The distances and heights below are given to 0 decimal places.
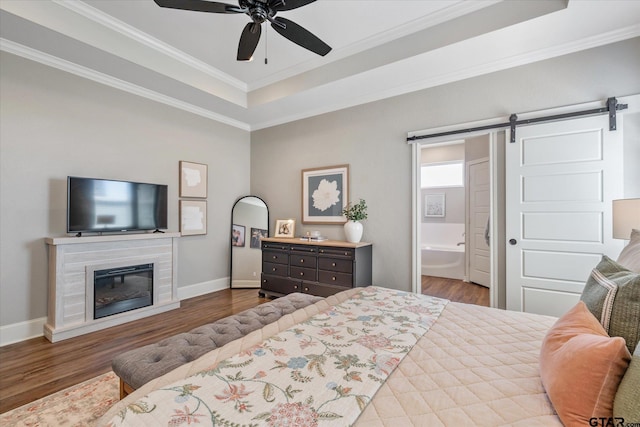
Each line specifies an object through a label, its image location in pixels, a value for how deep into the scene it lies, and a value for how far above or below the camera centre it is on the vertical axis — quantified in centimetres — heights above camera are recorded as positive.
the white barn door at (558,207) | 243 +9
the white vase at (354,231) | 366 -19
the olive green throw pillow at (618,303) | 93 -32
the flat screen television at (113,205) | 286 +11
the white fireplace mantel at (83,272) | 269 -58
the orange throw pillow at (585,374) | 74 -46
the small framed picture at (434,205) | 617 +26
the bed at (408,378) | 79 -59
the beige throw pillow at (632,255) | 125 -18
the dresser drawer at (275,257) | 394 -60
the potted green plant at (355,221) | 366 -6
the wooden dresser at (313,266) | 345 -67
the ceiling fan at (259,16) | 188 +144
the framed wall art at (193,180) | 400 +54
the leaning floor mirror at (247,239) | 461 -39
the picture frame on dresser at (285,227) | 443 -19
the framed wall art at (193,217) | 402 -2
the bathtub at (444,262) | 512 -87
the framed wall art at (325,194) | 402 +34
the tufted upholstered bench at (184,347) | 133 -72
